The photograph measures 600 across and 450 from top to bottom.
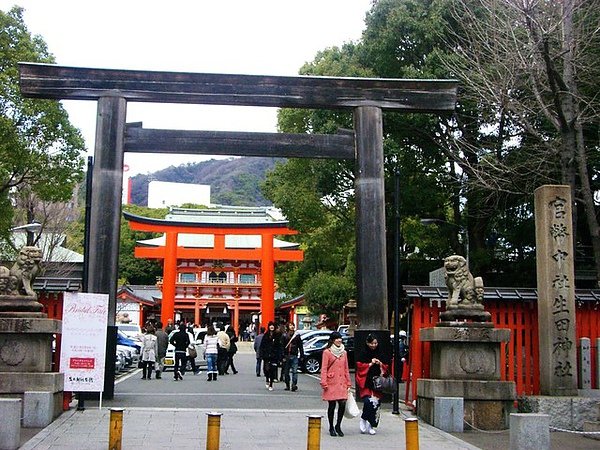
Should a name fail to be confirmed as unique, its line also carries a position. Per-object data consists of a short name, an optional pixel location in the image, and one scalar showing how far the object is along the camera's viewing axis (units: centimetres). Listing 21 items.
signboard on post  1297
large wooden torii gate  1495
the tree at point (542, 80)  1521
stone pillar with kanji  1319
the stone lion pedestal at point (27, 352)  1185
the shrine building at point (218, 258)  4797
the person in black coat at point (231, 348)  2496
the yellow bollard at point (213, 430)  863
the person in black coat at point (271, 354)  1909
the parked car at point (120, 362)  2531
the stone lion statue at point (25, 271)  1282
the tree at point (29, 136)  2219
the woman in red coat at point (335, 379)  1137
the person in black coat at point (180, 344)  2156
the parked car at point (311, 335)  2810
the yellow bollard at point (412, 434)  862
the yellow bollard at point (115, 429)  912
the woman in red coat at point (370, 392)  1161
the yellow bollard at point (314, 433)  850
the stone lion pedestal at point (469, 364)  1266
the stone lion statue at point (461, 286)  1318
